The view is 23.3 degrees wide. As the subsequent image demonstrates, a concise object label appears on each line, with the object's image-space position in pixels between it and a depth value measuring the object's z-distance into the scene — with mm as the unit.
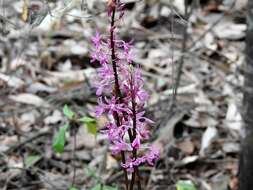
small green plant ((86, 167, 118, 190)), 2511
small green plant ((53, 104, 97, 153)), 2623
